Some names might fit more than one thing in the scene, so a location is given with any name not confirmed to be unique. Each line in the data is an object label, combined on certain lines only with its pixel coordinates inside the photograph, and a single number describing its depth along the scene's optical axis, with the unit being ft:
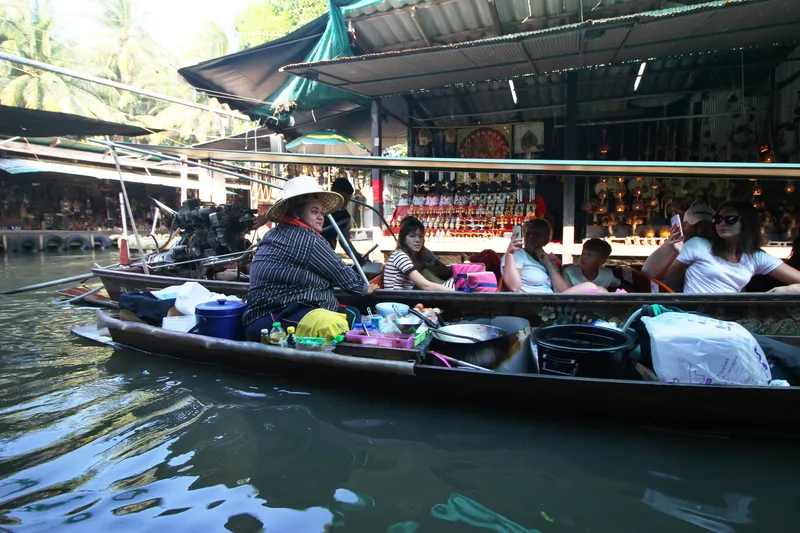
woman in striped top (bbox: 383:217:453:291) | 13.16
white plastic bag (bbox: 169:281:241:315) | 13.12
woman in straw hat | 10.74
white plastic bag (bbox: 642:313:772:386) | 7.66
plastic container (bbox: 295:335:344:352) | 9.93
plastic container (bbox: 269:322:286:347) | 10.48
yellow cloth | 10.07
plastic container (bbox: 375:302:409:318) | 11.20
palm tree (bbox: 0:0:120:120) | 57.21
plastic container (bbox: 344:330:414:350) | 9.57
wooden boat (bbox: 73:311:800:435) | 7.50
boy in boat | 12.44
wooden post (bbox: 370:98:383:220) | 25.86
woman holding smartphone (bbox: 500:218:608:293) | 12.01
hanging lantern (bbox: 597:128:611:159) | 25.53
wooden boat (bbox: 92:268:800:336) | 9.79
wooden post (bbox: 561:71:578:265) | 22.57
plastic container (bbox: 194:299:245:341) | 11.49
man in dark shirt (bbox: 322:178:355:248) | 16.62
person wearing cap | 11.50
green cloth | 22.06
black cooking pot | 8.47
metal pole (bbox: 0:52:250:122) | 20.41
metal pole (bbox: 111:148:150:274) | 14.77
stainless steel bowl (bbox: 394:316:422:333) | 10.05
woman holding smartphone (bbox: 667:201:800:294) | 10.65
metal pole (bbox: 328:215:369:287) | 13.04
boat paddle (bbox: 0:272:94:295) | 18.08
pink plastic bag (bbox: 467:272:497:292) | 12.94
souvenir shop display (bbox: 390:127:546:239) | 26.63
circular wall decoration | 28.04
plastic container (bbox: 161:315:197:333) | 12.48
